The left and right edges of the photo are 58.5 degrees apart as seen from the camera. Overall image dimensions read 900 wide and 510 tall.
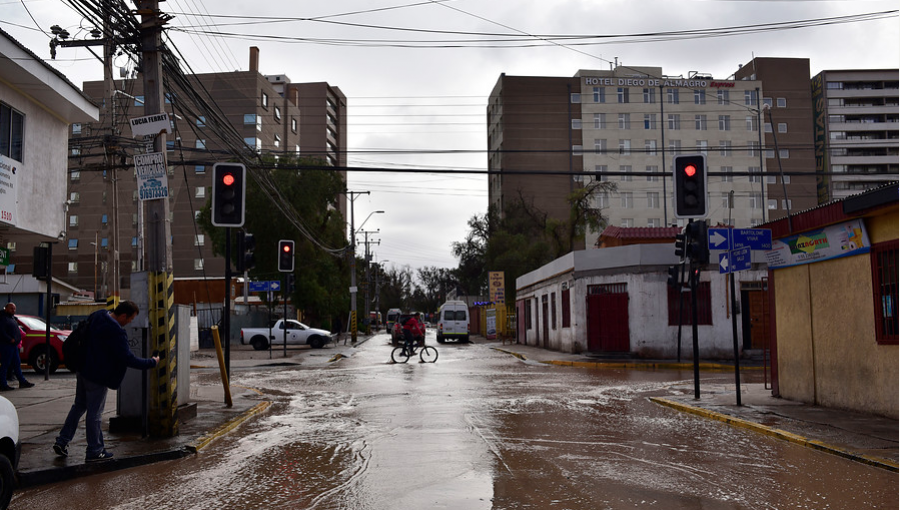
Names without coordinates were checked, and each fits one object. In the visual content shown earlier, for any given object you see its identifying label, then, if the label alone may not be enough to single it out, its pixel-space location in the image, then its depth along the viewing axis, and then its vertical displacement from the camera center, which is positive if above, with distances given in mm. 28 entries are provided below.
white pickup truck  38750 -1127
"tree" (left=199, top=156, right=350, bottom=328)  47875 +5061
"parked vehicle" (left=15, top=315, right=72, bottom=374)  21438 -771
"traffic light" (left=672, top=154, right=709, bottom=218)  14148 +2138
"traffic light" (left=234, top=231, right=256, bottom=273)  18078 +1360
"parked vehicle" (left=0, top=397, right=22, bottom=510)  6359 -1088
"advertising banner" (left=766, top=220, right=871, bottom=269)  12154 +994
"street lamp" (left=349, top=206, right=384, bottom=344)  50966 +851
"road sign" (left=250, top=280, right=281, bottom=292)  34750 +1207
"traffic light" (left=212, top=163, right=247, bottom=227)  13250 +1992
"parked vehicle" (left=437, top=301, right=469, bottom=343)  50375 -608
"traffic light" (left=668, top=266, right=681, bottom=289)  25703 +1007
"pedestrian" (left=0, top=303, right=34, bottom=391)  15945 -418
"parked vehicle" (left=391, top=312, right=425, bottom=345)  37825 -1090
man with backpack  8518 -601
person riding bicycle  27375 -683
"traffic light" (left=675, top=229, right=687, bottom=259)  16878 +1409
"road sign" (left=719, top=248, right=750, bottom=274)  13711 +792
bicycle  27906 -1548
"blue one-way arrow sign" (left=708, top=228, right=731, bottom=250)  13996 +1186
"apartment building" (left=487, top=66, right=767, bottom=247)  83625 +19607
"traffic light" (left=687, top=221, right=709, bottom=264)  14688 +1218
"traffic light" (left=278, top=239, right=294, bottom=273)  25422 +1823
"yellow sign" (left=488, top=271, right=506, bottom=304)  57719 +1566
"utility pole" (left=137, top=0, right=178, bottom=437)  10148 +547
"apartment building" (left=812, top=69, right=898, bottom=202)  93188 +21777
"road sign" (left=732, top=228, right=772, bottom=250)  13742 +1171
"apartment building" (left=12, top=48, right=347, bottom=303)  77125 +11135
